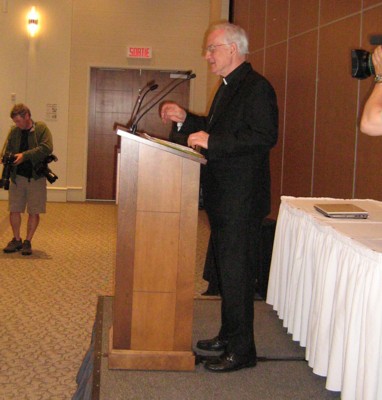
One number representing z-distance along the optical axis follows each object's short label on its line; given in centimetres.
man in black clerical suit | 274
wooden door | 1033
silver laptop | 303
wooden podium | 271
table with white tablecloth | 212
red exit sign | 1016
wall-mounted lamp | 980
